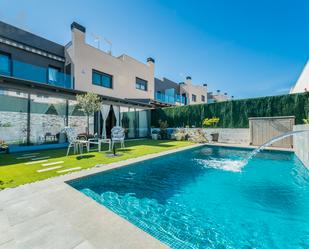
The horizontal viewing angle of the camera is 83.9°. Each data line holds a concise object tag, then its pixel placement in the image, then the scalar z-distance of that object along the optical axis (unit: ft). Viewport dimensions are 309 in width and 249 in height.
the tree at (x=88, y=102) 32.65
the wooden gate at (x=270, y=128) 33.50
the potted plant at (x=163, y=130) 51.37
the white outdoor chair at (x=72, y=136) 25.45
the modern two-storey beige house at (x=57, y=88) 28.37
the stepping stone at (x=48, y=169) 16.57
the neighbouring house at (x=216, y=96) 117.11
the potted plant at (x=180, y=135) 47.37
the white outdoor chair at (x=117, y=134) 28.94
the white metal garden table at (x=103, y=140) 27.10
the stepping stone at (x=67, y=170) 16.16
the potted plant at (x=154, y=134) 50.52
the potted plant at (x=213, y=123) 43.67
